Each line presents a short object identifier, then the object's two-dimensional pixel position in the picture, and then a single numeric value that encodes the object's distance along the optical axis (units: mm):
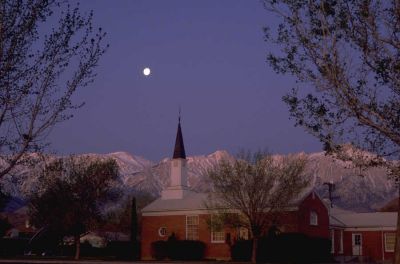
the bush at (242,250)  45625
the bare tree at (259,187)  42125
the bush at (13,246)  61722
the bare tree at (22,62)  18516
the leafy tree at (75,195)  51031
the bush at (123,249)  60894
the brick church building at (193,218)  48438
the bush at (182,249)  51688
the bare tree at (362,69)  18031
